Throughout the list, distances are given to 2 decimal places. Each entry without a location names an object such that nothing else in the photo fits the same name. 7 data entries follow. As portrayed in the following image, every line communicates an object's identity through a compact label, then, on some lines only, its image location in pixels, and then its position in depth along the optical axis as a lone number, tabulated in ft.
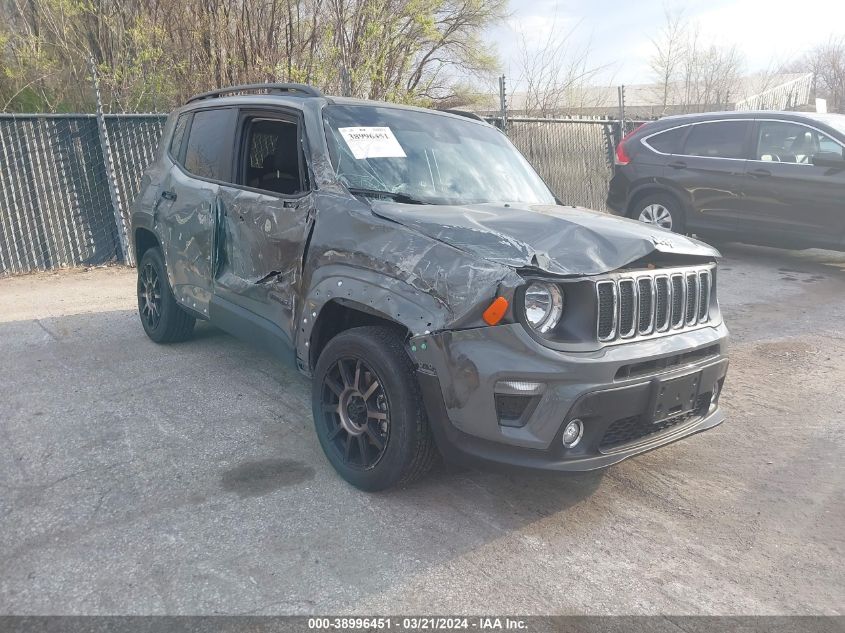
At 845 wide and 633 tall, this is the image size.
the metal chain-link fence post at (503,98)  32.42
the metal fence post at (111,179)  28.96
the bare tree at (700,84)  83.76
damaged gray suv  9.12
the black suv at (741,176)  25.63
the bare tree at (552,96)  51.65
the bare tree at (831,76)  112.68
